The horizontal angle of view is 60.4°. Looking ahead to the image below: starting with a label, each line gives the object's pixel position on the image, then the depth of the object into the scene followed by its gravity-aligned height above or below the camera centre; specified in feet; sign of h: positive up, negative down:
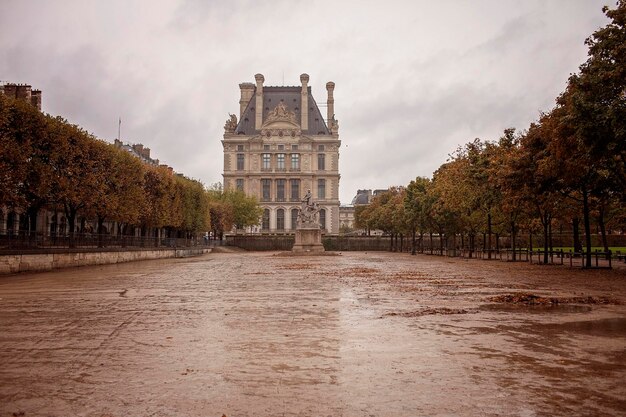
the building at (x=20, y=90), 160.40 +42.50
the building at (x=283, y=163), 392.68 +50.02
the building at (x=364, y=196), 625.90 +41.20
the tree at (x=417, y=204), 189.80 +9.80
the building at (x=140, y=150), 297.53 +45.79
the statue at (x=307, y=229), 203.21 +0.78
